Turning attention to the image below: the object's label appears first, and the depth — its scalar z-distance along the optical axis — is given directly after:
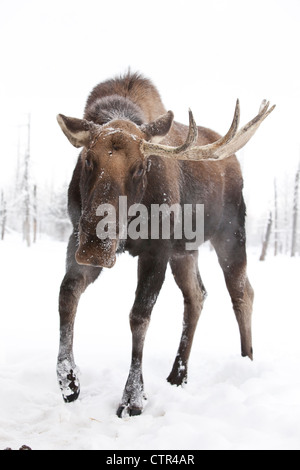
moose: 3.28
